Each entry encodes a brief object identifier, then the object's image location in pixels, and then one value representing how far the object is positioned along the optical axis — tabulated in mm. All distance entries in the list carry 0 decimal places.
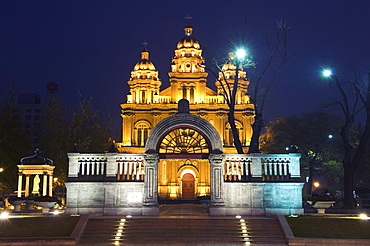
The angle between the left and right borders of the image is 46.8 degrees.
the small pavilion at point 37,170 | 33375
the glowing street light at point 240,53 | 31609
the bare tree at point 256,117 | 30031
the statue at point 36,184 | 36219
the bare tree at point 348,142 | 28672
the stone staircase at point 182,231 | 19891
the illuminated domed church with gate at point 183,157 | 23984
